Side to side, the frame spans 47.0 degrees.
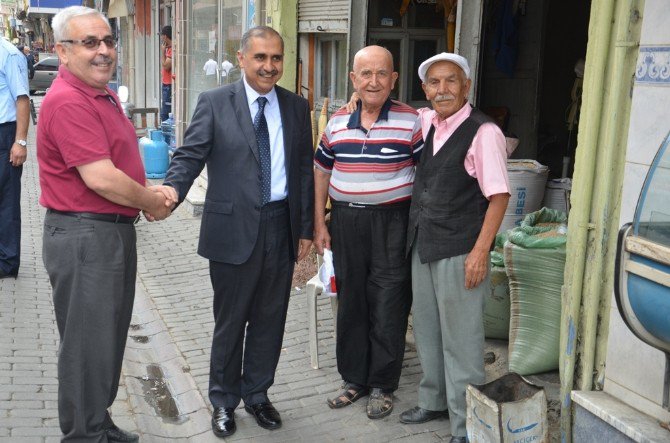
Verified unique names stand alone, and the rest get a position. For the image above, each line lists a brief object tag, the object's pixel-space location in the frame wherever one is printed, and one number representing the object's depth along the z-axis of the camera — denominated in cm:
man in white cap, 354
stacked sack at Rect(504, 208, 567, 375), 424
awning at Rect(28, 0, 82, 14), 2552
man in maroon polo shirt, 319
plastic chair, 486
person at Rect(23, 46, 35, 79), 2385
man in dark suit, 381
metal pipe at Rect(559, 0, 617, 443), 335
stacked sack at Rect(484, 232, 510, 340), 479
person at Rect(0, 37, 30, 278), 627
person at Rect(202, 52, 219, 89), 1037
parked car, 3056
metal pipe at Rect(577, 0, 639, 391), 324
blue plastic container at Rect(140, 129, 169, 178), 1138
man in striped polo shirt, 395
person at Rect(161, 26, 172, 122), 1323
